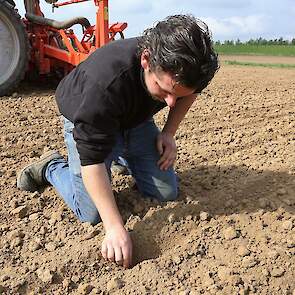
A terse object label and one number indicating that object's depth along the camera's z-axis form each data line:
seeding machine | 4.83
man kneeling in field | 1.84
